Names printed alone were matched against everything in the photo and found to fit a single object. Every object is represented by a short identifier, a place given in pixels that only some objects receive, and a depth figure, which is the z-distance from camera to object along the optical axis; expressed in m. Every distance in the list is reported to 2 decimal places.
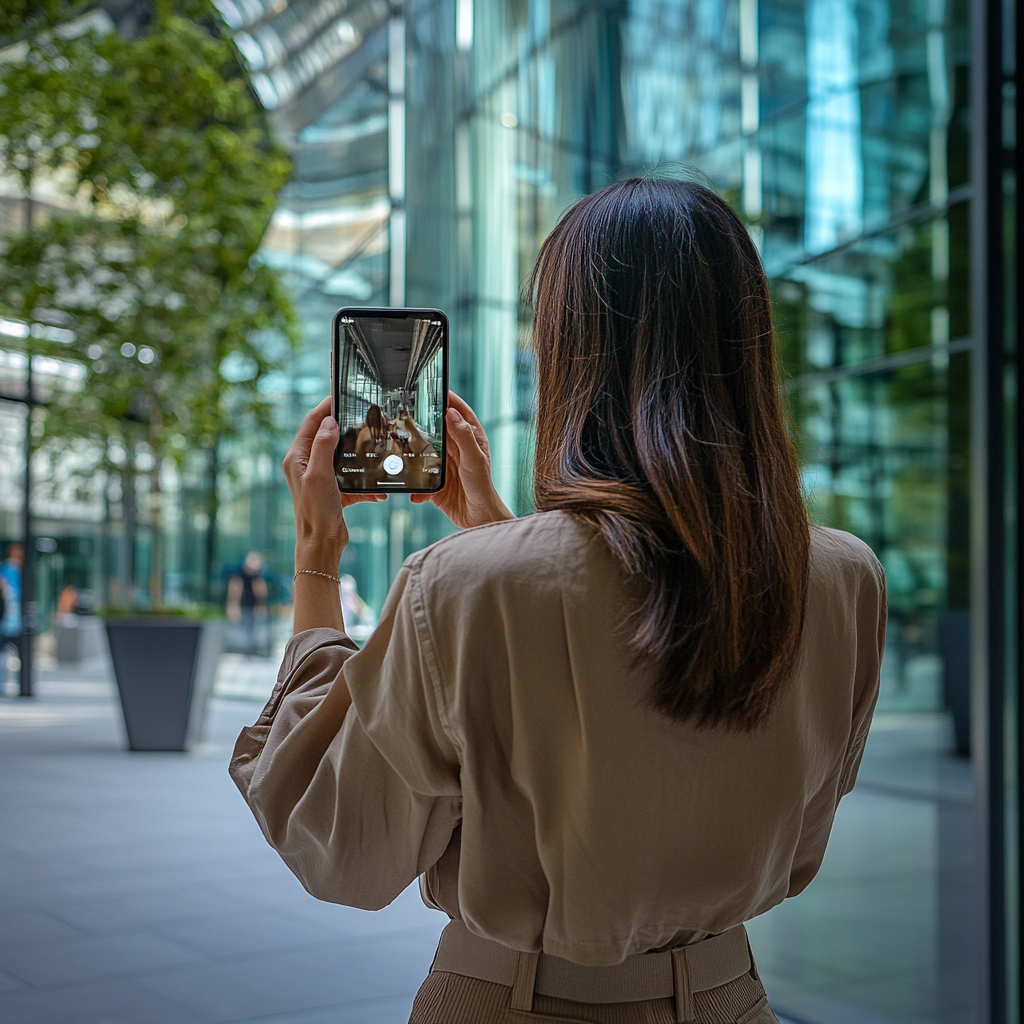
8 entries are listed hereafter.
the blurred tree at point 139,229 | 10.06
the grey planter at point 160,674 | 9.34
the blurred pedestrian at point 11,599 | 15.84
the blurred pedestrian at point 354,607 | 13.26
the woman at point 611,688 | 0.99
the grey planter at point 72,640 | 21.36
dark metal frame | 3.35
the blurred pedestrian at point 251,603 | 16.70
